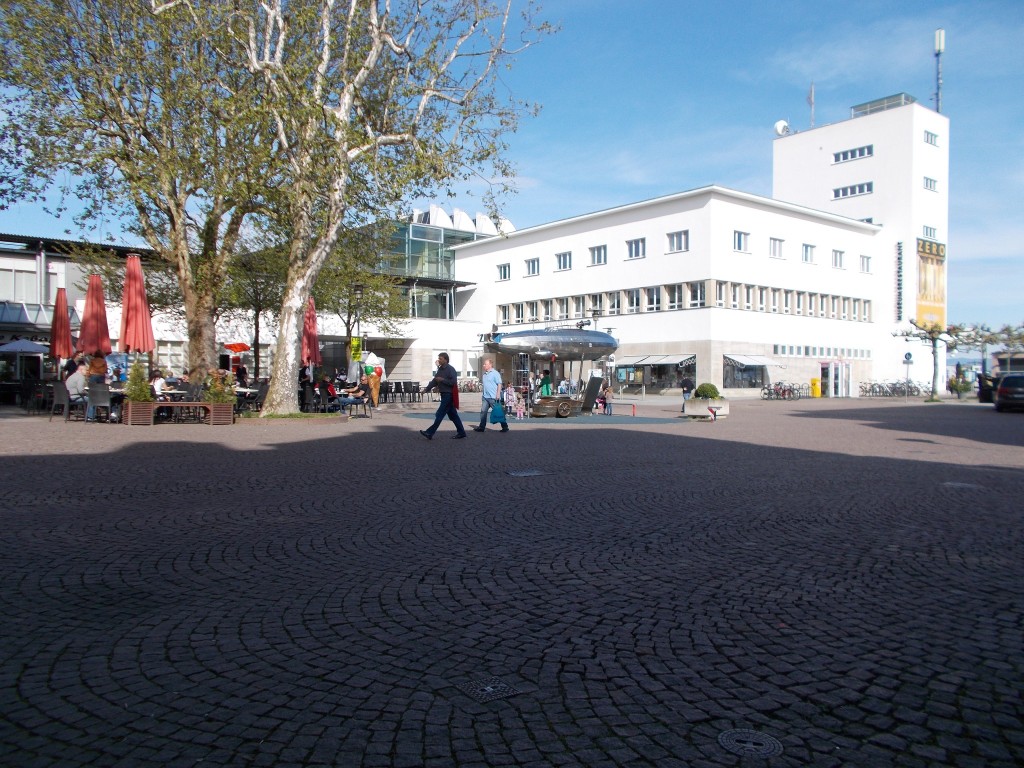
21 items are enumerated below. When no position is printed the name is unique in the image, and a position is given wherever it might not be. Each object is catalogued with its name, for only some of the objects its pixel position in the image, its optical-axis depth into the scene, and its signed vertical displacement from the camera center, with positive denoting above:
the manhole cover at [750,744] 3.07 -1.44
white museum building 46.59 +7.40
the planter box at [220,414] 18.89 -0.85
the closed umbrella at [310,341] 25.61 +1.22
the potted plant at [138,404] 18.08 -0.59
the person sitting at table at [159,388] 19.31 -0.25
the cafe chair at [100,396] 18.31 -0.42
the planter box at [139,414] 18.06 -0.82
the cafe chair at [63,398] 19.21 -0.48
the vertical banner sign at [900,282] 56.23 +6.98
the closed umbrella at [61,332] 23.64 +1.37
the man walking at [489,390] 17.81 -0.25
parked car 31.42 -0.49
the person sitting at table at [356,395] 22.91 -0.48
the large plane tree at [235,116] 18.86 +6.52
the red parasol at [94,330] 19.50 +1.18
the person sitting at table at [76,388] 19.17 -0.24
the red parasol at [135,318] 18.69 +1.42
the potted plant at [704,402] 24.81 -0.71
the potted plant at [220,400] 18.92 -0.52
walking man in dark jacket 16.00 -0.24
